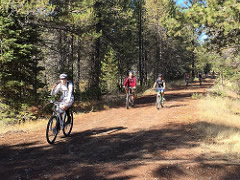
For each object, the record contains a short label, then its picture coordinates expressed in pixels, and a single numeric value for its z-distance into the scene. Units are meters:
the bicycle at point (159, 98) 12.45
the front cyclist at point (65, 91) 6.54
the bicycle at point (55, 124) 6.29
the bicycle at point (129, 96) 13.63
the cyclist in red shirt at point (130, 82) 13.30
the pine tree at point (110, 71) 19.77
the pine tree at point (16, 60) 9.59
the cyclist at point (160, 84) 12.42
